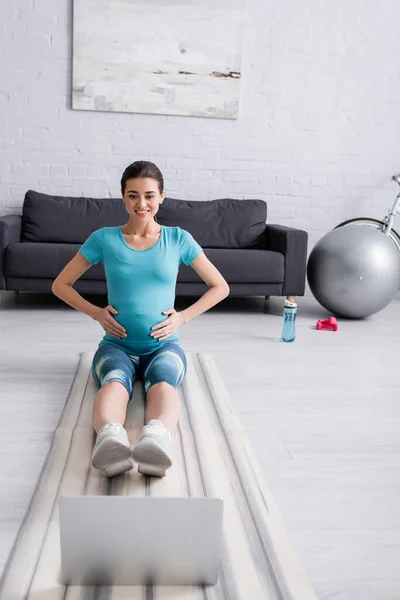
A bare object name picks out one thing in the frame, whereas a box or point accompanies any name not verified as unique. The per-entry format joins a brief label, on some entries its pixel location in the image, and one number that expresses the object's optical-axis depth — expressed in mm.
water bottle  3484
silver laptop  1279
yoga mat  1316
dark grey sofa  3996
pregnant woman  2268
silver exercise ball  3959
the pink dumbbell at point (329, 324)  3848
